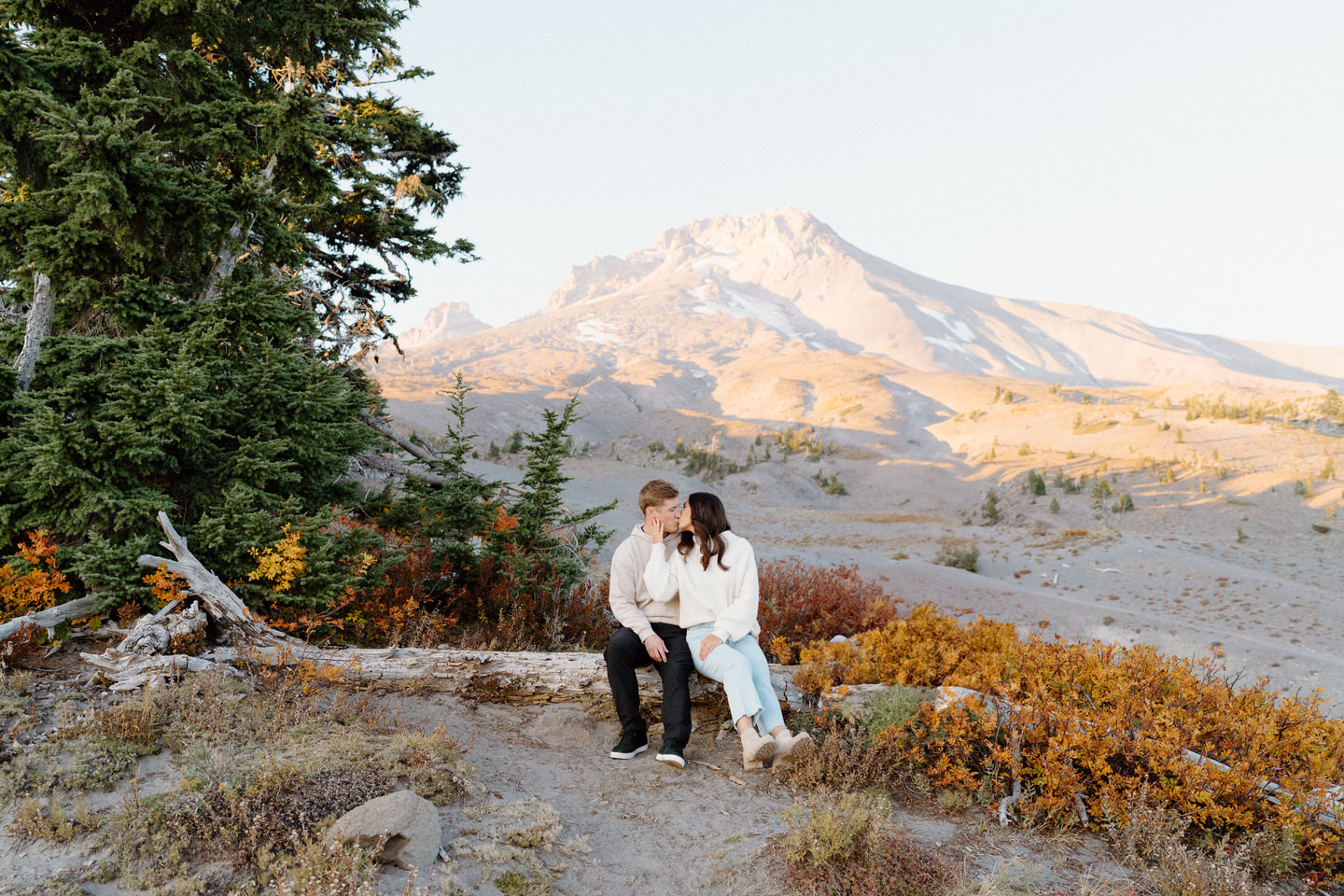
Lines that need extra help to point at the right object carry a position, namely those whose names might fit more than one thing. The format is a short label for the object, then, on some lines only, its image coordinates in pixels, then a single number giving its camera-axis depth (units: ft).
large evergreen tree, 16.02
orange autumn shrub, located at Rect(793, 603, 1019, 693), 16.61
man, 14.96
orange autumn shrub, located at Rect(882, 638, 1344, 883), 12.09
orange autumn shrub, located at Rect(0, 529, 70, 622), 14.92
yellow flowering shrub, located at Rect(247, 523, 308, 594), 16.63
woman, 14.74
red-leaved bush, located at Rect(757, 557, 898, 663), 24.90
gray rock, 9.75
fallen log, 15.81
